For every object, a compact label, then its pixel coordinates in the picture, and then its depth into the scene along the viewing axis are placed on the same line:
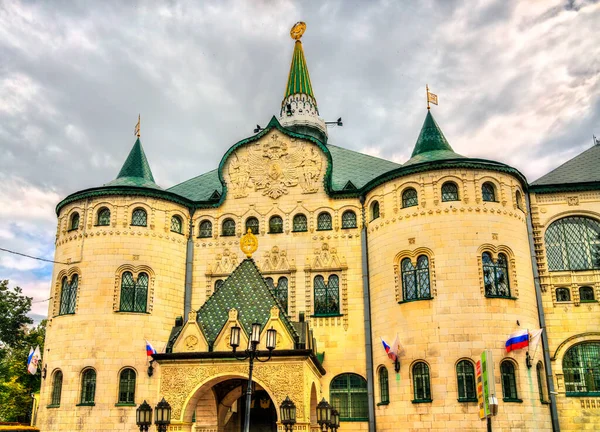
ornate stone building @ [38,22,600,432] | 24.80
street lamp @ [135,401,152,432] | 18.25
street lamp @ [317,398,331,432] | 18.73
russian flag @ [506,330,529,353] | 24.44
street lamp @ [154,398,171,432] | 18.23
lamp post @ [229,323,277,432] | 16.72
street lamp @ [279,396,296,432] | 17.64
